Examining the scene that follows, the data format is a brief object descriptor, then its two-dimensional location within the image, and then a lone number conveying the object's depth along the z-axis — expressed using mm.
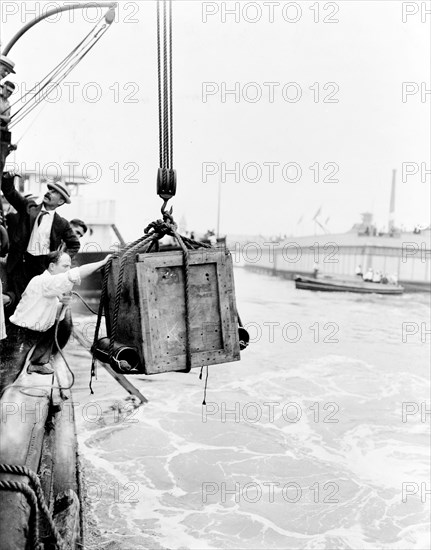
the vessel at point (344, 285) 36312
